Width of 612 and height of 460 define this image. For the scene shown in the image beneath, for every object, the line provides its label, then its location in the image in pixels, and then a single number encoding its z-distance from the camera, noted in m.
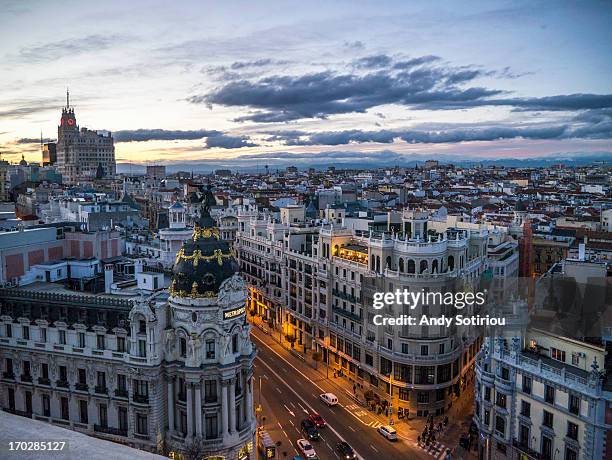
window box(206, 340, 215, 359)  56.28
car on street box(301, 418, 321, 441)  66.81
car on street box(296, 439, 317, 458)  61.91
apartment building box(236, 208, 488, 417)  75.00
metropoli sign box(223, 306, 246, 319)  56.16
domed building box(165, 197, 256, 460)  55.47
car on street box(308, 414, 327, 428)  69.50
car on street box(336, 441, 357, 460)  62.38
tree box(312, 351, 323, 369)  93.38
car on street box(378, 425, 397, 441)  67.38
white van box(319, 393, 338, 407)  76.25
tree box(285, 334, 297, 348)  102.50
